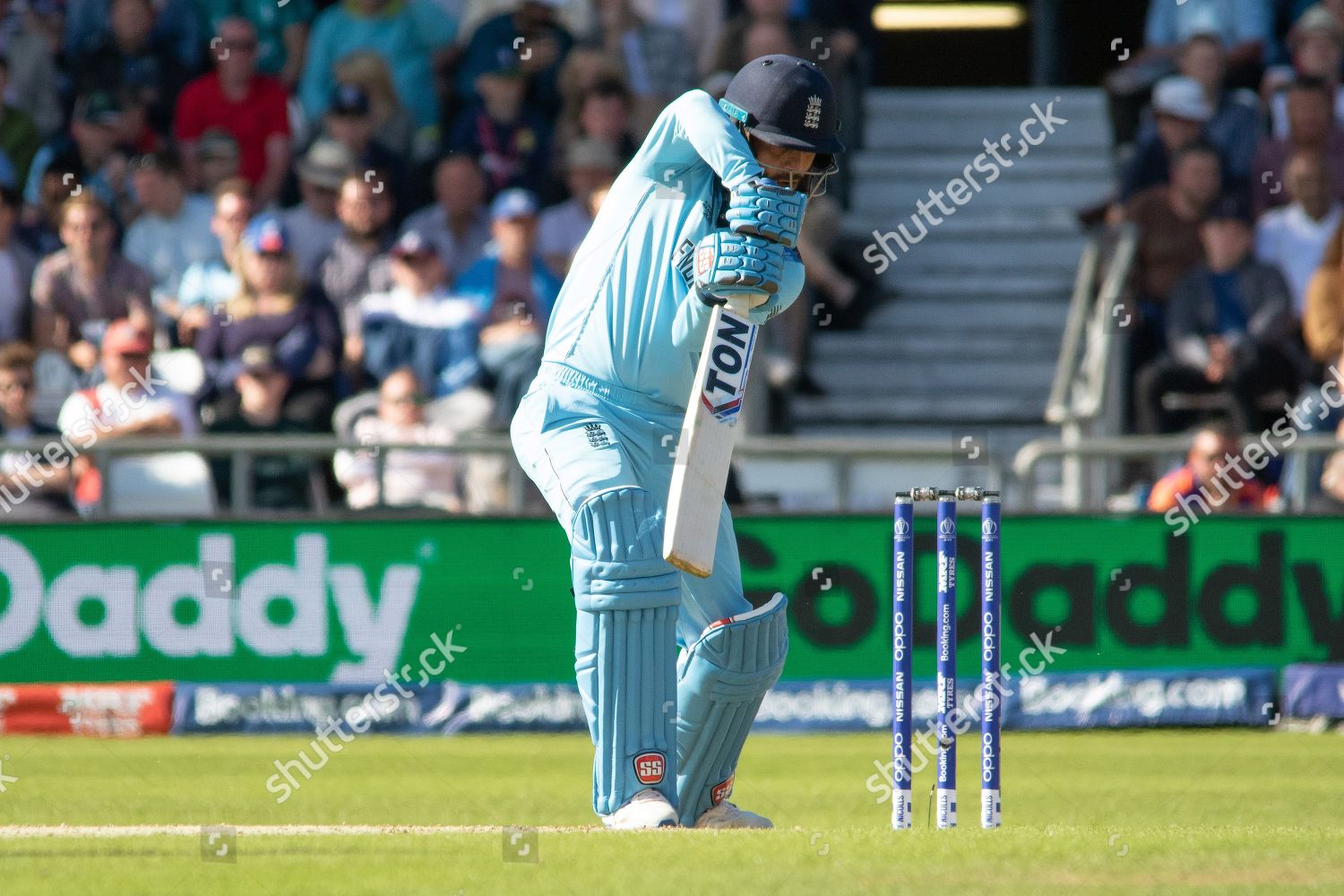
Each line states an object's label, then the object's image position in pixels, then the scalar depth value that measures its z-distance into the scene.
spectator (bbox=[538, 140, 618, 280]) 14.80
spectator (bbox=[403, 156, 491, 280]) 14.95
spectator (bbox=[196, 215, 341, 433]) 13.45
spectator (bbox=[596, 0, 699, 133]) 15.98
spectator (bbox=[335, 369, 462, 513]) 12.30
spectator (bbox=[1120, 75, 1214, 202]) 15.01
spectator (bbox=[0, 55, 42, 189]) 16.16
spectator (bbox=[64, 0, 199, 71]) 16.39
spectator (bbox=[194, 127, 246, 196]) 15.53
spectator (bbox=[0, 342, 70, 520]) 11.99
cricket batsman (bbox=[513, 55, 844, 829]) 5.85
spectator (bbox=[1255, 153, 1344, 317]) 14.47
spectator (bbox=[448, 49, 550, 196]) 15.36
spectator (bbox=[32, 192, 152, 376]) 14.39
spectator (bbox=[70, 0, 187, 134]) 16.23
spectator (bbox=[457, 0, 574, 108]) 15.83
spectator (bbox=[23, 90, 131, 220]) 15.59
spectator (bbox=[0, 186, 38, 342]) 14.45
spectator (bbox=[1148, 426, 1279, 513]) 11.82
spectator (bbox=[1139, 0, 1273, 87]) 15.71
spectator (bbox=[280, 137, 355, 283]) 15.10
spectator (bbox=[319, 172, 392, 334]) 14.52
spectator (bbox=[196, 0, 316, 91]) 16.48
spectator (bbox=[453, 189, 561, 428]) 13.70
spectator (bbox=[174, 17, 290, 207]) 15.80
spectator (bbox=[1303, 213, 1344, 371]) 13.69
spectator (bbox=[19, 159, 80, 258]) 15.23
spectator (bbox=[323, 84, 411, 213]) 15.30
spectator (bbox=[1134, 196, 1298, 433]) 13.30
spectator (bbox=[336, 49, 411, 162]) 15.73
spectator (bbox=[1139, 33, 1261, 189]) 14.97
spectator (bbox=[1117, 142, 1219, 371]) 14.52
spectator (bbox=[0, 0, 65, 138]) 16.31
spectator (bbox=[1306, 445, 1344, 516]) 11.90
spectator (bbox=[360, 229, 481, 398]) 13.66
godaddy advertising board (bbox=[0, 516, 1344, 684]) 11.61
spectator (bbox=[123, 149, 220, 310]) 15.10
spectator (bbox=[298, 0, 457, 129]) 16.06
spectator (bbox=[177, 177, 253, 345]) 14.52
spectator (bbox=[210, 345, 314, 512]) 12.27
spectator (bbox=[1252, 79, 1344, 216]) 14.77
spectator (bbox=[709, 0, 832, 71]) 15.50
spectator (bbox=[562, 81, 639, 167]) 15.25
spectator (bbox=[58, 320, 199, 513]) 12.87
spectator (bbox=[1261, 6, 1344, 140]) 15.12
